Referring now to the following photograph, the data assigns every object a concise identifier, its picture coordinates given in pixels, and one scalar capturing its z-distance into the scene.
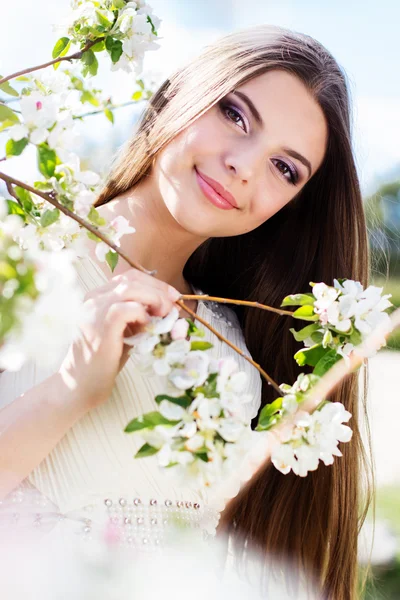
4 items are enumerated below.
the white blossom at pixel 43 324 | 0.44
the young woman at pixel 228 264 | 1.19
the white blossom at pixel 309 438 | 0.86
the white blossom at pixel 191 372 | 0.71
